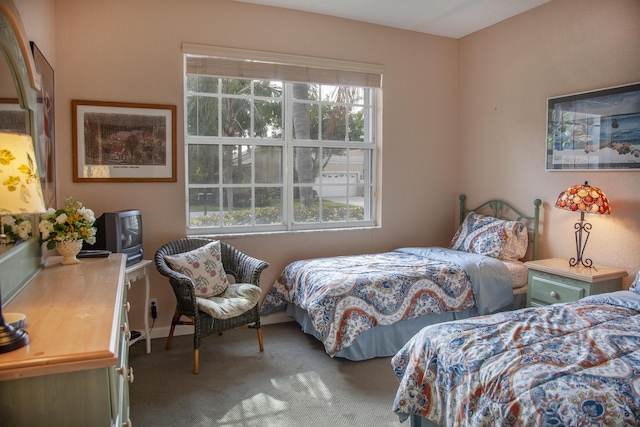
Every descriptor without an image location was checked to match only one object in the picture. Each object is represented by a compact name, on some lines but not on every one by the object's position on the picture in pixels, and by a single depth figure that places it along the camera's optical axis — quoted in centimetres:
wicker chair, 296
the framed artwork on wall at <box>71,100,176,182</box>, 335
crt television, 295
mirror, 164
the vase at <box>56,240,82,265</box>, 235
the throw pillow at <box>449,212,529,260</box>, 392
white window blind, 366
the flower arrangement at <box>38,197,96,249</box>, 230
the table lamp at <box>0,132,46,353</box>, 113
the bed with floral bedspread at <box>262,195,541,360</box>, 310
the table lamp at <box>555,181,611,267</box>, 317
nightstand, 306
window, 382
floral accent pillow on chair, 323
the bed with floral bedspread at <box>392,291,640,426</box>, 149
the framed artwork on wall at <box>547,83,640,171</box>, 318
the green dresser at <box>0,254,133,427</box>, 112
